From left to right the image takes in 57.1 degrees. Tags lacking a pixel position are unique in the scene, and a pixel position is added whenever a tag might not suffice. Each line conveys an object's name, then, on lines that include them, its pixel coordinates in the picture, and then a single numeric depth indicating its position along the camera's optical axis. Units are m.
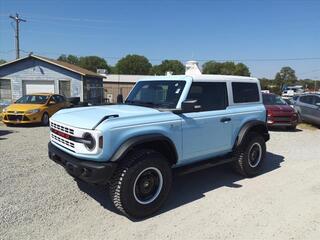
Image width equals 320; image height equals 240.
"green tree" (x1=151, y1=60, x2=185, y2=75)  102.39
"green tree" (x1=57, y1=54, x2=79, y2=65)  107.42
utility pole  32.72
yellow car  12.61
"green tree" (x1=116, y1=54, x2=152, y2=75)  106.11
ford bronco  3.90
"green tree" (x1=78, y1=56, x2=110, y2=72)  107.38
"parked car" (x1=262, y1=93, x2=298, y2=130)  12.91
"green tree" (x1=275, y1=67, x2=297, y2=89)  112.19
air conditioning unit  36.28
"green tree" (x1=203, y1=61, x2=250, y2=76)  95.88
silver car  14.39
